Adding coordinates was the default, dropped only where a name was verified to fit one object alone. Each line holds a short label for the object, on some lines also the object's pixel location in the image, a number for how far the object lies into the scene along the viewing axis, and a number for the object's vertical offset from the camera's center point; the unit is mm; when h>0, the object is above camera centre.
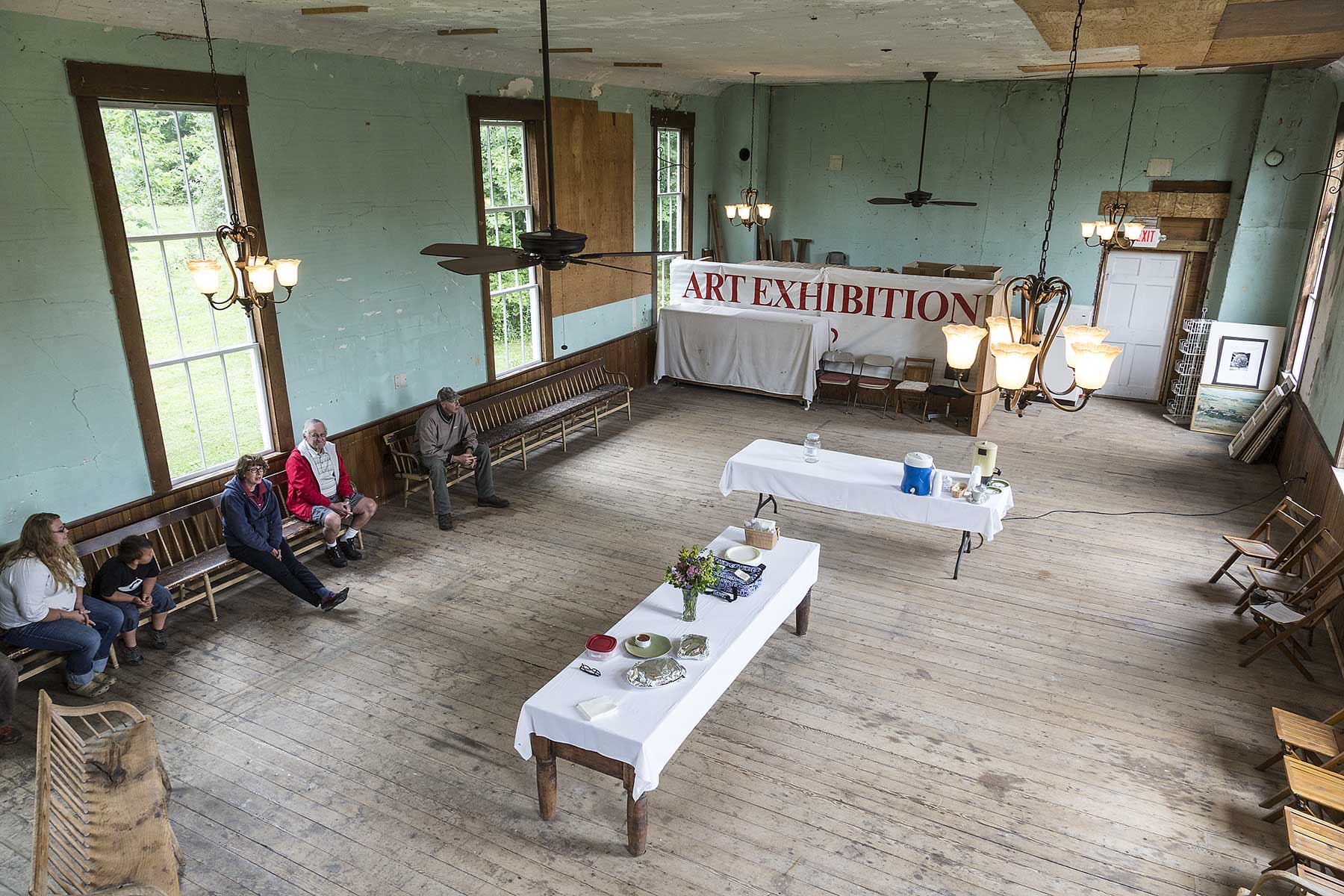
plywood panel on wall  9859 -44
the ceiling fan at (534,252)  4008 -308
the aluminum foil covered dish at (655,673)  4051 -2279
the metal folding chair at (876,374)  11031 -2394
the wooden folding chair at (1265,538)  6188 -2580
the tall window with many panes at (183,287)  5727 -693
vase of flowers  4484 -2008
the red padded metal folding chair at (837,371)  11070 -2375
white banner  10648 -1423
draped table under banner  11242 -2112
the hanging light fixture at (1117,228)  10703 -468
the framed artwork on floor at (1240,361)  10203 -2005
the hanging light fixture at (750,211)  12055 -312
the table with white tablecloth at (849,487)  6477 -2345
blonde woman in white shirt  4766 -2324
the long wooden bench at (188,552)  5613 -2583
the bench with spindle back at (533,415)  8016 -2441
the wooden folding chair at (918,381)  10859 -2434
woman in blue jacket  5934 -2405
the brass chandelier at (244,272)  5133 -526
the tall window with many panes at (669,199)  12156 -157
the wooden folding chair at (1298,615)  5293 -2669
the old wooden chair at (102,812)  3111 -2503
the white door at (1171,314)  11430 -1650
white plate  5340 -2258
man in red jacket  6645 -2401
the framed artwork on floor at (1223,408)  10180 -2557
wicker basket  5484 -2212
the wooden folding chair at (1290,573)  5805 -2647
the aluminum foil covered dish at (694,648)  4262 -2262
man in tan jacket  7555 -2357
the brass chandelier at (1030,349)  3561 -686
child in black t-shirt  5270 -2456
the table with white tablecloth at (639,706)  3771 -2333
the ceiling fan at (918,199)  10430 -117
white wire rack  10977 -2267
